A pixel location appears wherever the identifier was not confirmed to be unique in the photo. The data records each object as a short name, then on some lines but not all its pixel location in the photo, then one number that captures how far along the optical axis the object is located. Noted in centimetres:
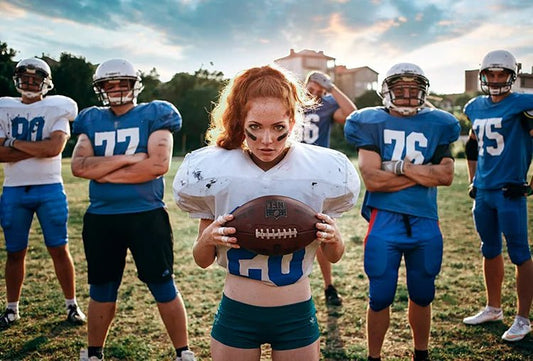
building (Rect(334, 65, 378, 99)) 5712
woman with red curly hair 179
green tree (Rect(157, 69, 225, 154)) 3912
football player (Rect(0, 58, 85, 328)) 372
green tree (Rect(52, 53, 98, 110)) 1991
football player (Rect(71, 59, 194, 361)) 287
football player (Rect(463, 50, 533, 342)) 347
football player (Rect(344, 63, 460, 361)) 278
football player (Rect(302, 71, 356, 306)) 423
